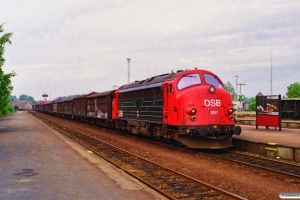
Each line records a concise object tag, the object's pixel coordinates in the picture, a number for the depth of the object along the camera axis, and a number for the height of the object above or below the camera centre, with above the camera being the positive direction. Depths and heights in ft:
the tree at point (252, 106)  454.60 +2.48
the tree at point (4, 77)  97.76 +8.54
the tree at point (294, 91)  440.04 +20.67
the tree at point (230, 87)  533.79 +30.77
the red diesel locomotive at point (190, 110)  54.24 -0.26
